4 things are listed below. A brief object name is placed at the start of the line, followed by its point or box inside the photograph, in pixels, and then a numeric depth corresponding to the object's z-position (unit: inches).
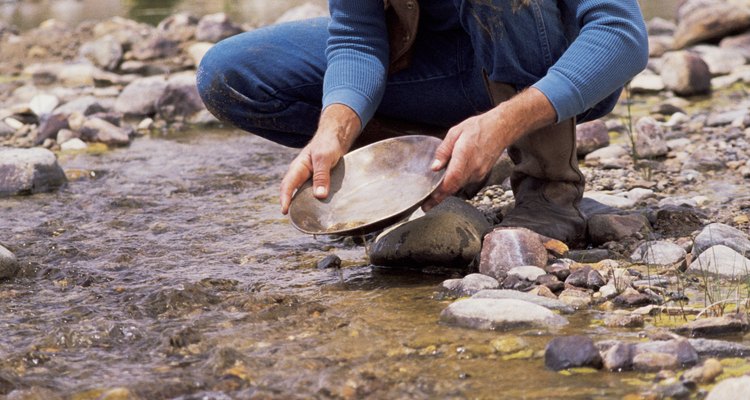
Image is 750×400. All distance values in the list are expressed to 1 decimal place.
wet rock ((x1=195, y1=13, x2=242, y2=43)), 332.8
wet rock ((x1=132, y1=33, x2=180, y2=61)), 323.0
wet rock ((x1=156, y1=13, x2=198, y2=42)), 336.8
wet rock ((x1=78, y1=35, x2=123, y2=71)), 319.9
